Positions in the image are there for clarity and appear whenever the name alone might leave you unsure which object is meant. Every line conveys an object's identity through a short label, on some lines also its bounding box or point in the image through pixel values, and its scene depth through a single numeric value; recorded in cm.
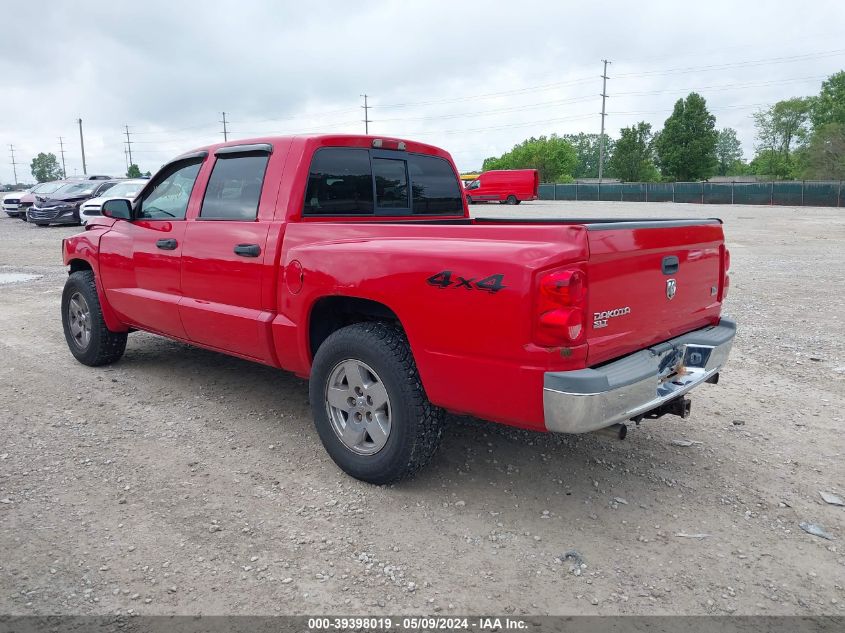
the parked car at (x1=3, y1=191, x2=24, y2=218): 2702
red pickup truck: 284
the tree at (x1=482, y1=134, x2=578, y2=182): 9601
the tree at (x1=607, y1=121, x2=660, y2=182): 7619
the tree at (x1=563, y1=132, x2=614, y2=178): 13788
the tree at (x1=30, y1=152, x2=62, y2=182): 15050
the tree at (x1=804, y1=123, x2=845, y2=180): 6291
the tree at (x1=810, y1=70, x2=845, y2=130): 7750
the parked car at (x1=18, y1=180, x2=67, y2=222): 2477
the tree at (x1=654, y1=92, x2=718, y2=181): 7281
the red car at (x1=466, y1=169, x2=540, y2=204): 4191
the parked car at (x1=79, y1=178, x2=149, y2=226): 1944
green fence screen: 4247
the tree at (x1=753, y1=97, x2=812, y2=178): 9250
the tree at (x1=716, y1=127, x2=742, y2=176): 13588
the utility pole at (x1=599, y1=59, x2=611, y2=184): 7513
